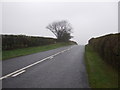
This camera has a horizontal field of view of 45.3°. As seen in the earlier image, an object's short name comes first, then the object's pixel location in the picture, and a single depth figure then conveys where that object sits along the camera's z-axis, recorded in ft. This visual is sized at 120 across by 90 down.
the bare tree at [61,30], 226.99
